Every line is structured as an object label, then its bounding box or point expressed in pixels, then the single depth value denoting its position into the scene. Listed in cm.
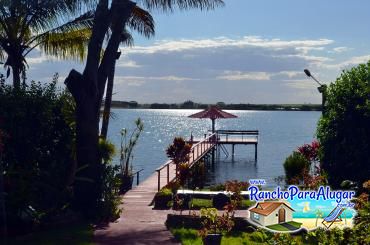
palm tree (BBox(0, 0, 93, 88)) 1628
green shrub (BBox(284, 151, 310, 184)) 1769
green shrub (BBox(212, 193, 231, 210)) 1460
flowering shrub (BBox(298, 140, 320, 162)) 1630
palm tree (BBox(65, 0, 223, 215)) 1371
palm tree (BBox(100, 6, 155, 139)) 2250
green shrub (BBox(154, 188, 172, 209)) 1548
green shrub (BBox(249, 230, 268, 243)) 1063
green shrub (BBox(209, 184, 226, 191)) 1929
